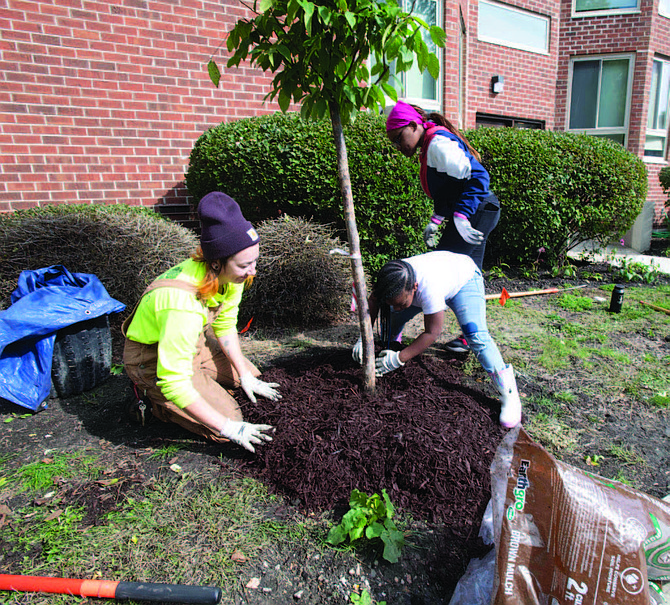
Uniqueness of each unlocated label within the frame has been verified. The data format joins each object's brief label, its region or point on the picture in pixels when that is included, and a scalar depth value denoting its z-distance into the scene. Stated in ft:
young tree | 5.73
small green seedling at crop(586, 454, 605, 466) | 7.06
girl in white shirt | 7.62
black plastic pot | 9.36
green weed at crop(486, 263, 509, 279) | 19.66
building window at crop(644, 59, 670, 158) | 35.88
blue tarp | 8.63
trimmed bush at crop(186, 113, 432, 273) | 14.38
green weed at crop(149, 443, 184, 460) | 7.35
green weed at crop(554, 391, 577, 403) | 8.96
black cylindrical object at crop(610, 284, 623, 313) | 14.78
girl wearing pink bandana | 9.39
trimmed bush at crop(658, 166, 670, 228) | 33.04
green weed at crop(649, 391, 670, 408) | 8.82
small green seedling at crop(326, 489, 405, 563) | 5.32
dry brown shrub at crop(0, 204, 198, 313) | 11.85
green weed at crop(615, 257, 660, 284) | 19.20
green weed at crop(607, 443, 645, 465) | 7.10
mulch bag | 3.53
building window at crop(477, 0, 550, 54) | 29.04
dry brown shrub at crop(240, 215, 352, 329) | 13.04
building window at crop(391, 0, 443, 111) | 25.30
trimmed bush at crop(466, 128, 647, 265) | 18.42
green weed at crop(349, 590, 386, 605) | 4.76
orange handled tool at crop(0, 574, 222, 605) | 4.67
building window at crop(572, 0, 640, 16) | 33.12
